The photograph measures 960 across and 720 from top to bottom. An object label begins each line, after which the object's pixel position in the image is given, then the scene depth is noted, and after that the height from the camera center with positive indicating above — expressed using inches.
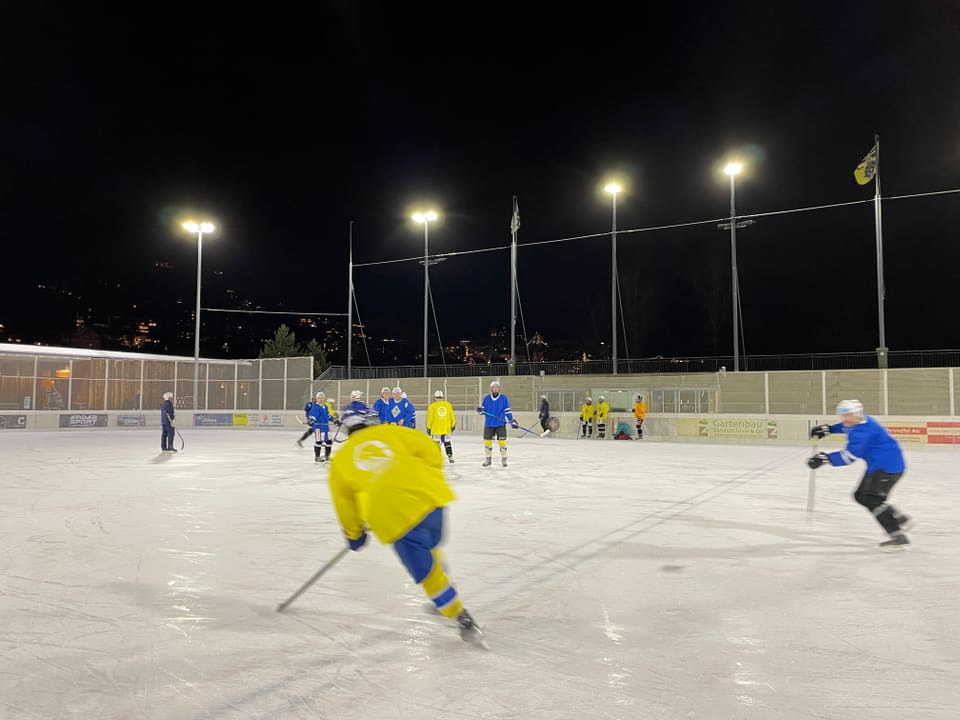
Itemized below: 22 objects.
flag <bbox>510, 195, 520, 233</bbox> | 1093.1 +296.2
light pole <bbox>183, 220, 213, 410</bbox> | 1159.0 +301.2
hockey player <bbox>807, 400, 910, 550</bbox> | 226.7 -27.3
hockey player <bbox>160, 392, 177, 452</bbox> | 625.2 -29.5
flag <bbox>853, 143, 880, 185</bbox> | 813.9 +293.6
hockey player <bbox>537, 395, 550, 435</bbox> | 917.2 -33.5
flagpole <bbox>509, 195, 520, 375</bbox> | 1061.8 +194.0
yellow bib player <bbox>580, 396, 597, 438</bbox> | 916.6 -38.0
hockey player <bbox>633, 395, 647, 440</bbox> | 884.0 -31.3
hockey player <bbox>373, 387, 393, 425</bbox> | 500.4 -12.4
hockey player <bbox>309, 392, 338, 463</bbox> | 530.6 -28.1
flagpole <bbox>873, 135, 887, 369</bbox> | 784.3 +166.0
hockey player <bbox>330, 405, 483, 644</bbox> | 130.1 -22.7
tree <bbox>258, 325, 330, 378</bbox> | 1897.8 +134.9
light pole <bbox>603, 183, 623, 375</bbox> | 1026.5 +262.9
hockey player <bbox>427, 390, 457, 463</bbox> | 508.4 -22.3
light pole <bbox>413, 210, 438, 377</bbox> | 1170.5 +282.9
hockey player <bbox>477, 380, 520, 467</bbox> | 498.3 -21.9
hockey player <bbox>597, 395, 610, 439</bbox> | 900.6 -36.0
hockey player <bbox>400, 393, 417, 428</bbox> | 504.0 -22.8
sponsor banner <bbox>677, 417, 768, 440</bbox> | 798.5 -50.8
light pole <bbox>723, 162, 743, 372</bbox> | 920.9 +244.6
